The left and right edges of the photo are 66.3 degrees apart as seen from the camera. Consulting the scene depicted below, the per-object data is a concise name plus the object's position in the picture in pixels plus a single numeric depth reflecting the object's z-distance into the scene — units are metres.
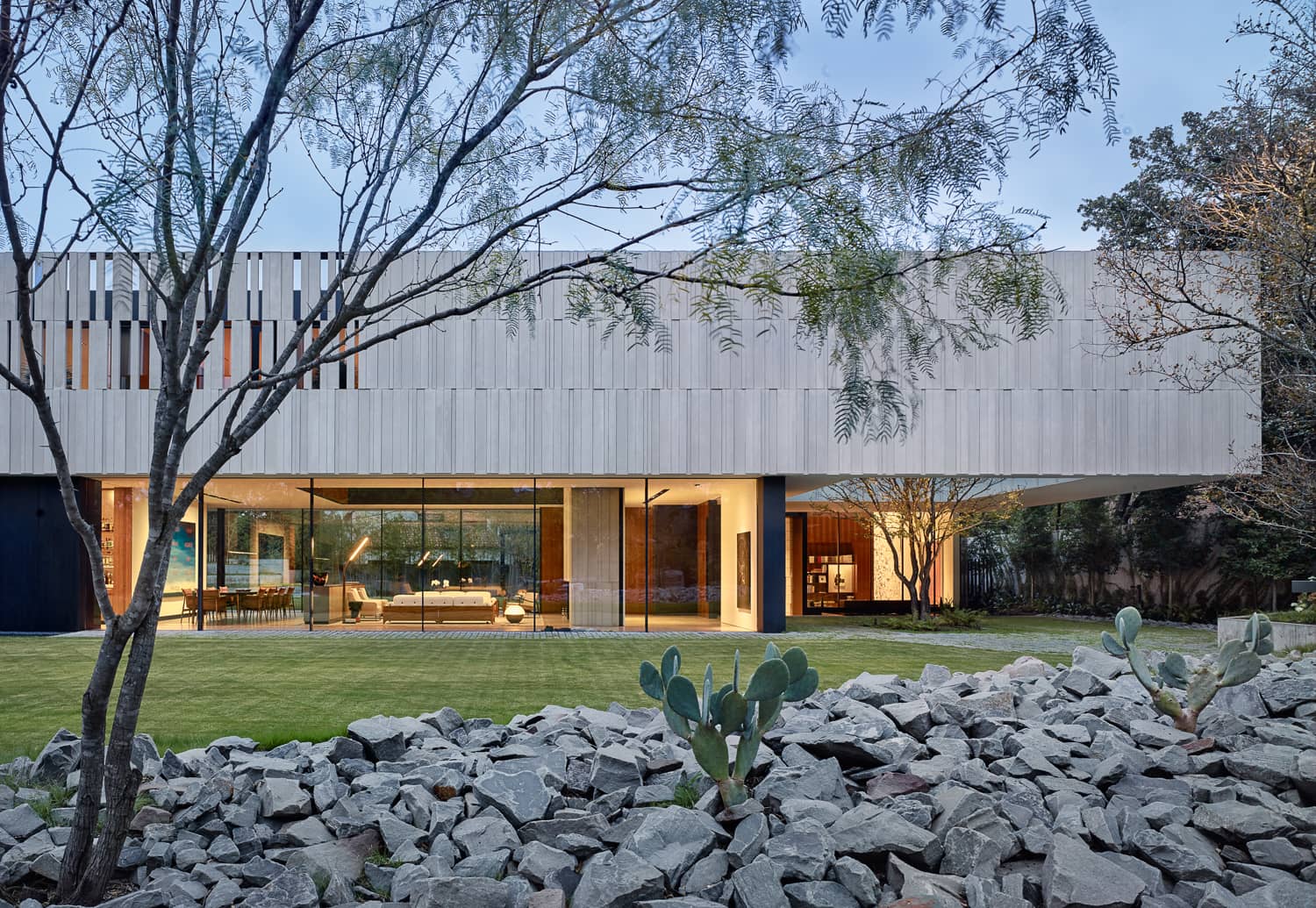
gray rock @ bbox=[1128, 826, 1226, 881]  4.09
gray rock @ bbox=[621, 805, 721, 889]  4.07
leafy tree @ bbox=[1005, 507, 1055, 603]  27.19
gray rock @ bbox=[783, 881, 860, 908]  3.87
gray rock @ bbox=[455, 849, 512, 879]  4.17
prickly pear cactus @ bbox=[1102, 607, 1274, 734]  5.88
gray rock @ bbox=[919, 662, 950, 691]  7.29
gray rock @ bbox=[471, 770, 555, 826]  4.67
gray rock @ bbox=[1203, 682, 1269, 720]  6.11
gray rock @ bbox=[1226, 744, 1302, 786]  4.94
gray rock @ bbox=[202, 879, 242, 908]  4.00
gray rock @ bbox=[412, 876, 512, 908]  3.84
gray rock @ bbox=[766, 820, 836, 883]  4.04
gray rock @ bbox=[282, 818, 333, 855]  4.59
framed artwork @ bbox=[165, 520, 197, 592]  20.56
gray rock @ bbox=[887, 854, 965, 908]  3.85
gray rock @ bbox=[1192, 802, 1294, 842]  4.37
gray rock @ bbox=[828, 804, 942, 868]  4.18
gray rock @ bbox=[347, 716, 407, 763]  5.71
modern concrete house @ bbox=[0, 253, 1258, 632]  18.80
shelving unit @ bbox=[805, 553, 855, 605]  28.06
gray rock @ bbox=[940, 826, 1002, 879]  4.12
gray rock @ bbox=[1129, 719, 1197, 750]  5.53
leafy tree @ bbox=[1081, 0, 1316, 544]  8.09
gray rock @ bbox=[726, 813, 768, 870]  4.16
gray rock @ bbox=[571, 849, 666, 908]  3.86
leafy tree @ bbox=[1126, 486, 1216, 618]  23.31
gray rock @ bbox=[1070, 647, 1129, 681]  7.57
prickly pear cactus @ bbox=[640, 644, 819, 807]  4.61
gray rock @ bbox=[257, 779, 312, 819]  4.78
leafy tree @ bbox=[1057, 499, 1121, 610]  25.39
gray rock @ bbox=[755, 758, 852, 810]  4.69
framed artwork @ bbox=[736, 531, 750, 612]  20.39
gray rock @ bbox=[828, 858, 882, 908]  3.95
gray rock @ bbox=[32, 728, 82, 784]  5.45
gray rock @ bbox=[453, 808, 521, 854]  4.41
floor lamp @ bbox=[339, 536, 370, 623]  20.41
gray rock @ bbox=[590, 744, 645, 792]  5.01
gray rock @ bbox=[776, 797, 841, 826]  4.46
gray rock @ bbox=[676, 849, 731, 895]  3.98
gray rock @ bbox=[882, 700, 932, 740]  5.78
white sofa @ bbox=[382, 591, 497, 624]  20.42
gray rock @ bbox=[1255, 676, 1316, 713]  6.18
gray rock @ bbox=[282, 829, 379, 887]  4.22
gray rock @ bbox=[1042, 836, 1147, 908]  3.80
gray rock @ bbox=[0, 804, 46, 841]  4.62
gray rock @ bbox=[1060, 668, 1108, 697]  6.80
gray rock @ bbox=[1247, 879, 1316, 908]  3.80
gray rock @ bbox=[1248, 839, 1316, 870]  4.21
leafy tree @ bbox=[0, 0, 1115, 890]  3.89
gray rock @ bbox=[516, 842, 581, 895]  4.13
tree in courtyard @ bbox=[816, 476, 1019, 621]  20.83
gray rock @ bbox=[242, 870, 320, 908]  3.92
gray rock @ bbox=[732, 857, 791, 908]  3.85
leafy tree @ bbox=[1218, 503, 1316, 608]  20.39
